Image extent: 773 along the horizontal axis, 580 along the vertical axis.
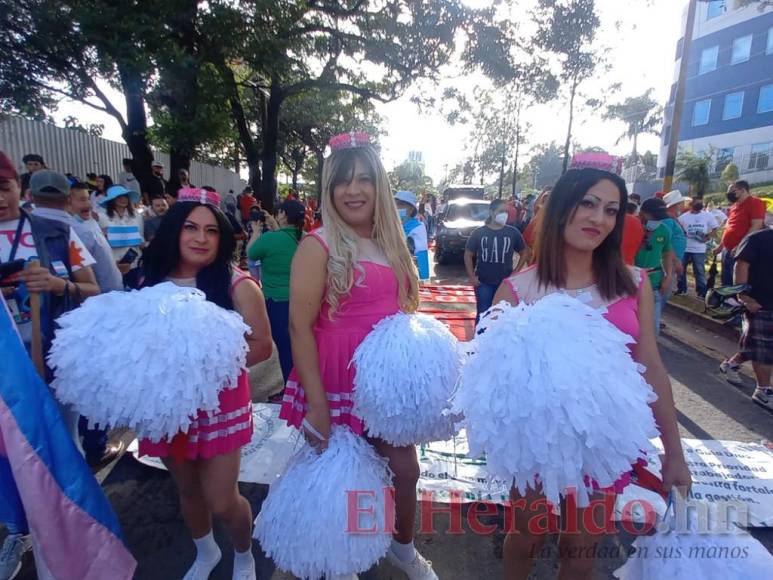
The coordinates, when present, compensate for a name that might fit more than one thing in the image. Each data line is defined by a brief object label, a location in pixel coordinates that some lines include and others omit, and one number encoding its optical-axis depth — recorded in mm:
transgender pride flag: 1694
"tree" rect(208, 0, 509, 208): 7961
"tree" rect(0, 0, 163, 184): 6289
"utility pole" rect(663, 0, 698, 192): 10172
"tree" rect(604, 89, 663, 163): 51656
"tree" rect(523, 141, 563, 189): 63250
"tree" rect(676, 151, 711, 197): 24688
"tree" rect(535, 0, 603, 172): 9188
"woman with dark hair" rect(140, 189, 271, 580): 1815
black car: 12523
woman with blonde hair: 1753
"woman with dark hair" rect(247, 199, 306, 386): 3719
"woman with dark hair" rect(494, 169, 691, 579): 1620
